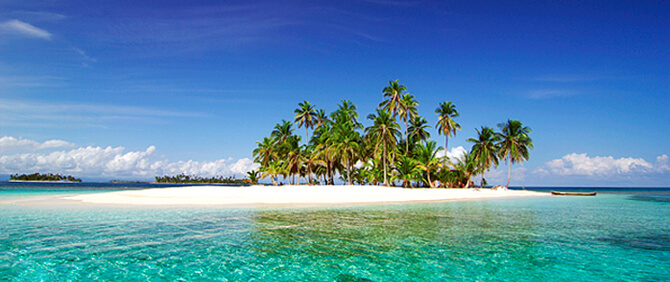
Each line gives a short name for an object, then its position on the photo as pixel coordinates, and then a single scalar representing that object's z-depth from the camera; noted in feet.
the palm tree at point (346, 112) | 207.80
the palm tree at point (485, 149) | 207.00
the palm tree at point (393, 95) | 205.67
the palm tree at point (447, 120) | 213.46
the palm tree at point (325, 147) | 191.06
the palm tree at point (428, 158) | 189.78
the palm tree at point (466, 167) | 204.03
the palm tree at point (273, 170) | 225.74
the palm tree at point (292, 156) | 217.15
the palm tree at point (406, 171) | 186.29
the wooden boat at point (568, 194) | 190.08
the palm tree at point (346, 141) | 185.88
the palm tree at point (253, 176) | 254.14
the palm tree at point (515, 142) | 207.62
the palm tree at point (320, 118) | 238.76
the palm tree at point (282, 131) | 238.07
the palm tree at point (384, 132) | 180.75
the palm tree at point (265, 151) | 239.50
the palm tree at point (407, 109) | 203.00
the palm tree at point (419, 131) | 213.25
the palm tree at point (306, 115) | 237.04
